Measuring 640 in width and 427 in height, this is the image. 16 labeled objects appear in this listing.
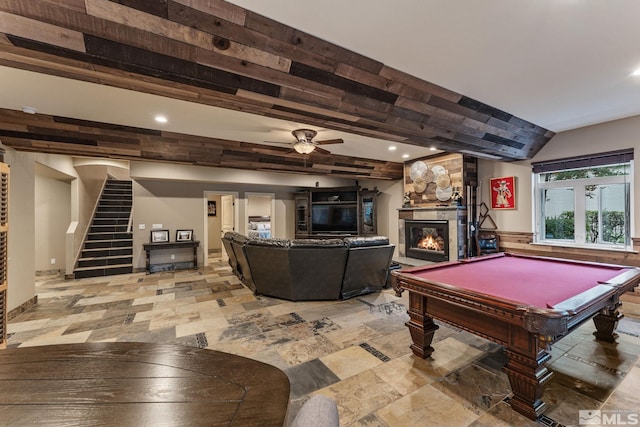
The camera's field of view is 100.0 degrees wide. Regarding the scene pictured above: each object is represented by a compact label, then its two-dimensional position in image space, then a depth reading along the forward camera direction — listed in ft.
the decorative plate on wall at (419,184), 19.83
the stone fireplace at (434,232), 18.03
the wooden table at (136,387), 2.49
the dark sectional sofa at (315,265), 13.01
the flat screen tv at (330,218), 27.07
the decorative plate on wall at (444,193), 18.44
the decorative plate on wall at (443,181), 18.39
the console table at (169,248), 20.92
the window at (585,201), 13.39
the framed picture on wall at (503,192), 17.08
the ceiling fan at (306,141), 13.30
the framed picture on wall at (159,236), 21.62
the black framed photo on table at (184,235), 22.49
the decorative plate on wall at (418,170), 19.57
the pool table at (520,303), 5.70
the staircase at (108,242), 19.93
